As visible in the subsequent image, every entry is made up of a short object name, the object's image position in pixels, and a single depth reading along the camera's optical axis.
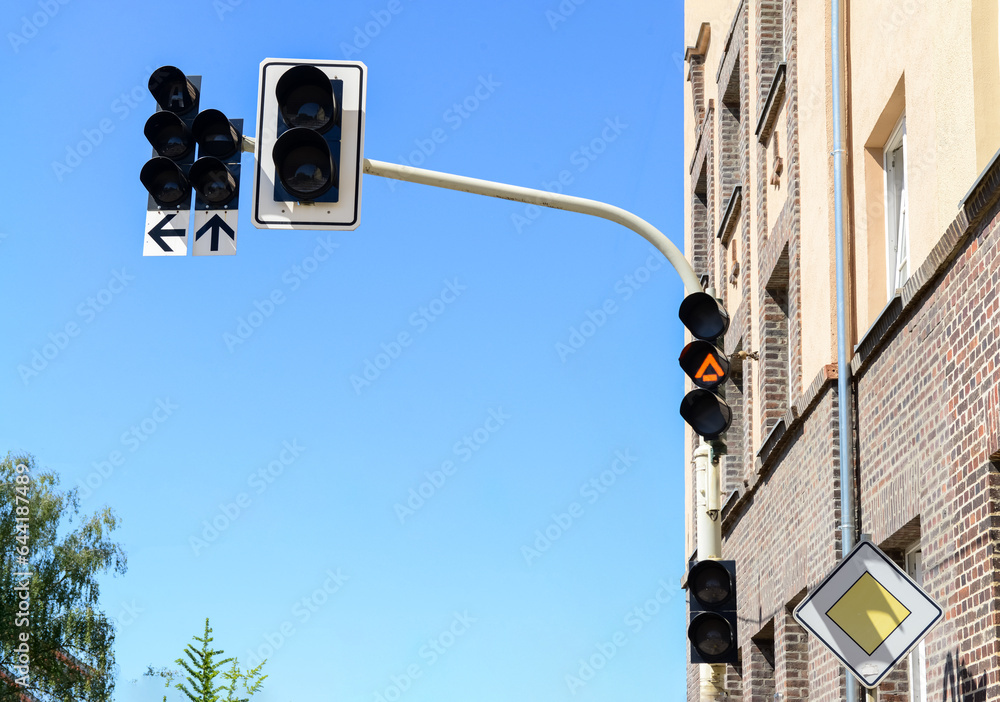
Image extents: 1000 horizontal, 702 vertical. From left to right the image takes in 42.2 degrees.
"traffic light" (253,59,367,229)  7.15
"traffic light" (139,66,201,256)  7.31
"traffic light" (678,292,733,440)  8.14
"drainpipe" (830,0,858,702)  10.27
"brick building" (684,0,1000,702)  8.02
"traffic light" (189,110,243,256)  7.30
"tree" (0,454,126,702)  36.56
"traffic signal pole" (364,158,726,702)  7.77
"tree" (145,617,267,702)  22.80
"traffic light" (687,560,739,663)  8.43
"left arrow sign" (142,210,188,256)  7.34
